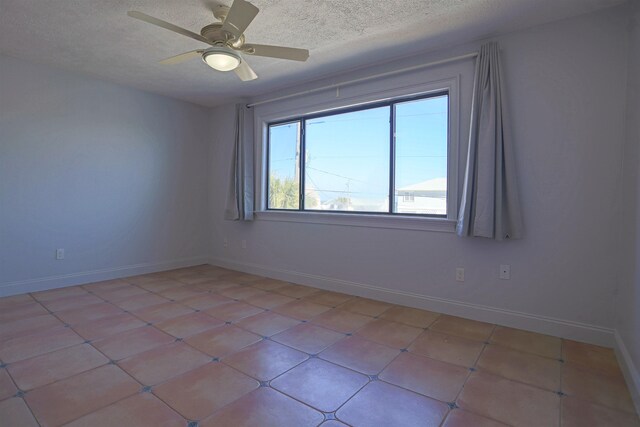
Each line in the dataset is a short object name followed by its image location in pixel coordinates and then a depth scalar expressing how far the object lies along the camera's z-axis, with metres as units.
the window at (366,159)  3.24
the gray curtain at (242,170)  4.52
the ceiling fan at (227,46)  2.01
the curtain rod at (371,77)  2.91
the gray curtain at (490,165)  2.65
